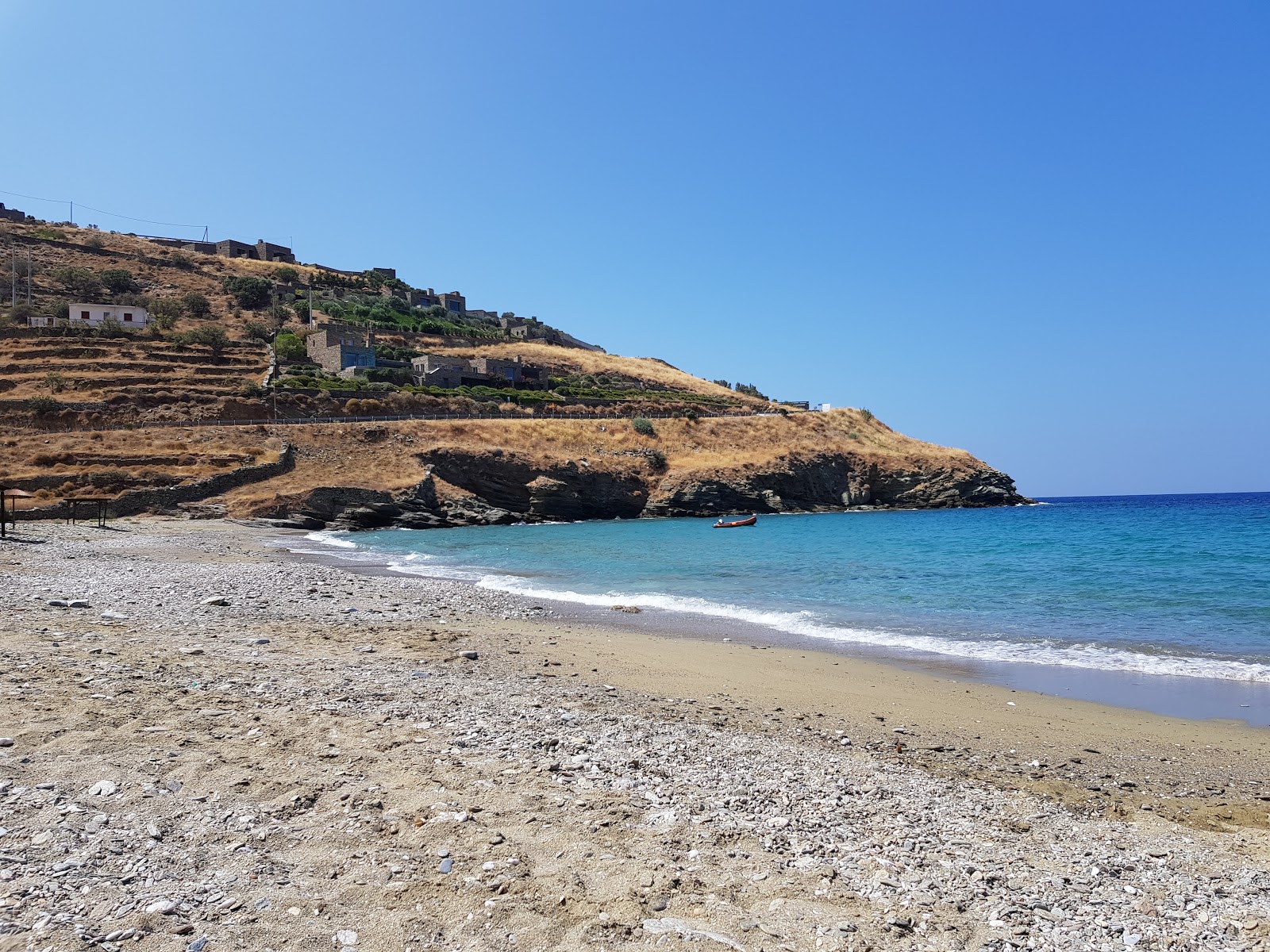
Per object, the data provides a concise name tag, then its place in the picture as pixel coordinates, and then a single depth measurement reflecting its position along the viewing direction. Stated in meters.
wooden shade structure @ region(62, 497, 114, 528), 35.53
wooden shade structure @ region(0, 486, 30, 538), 34.41
